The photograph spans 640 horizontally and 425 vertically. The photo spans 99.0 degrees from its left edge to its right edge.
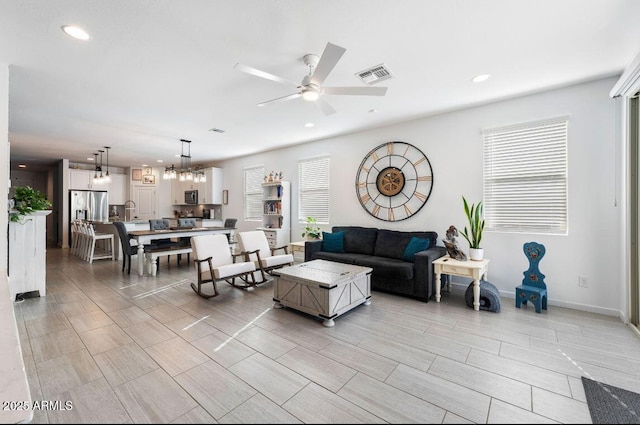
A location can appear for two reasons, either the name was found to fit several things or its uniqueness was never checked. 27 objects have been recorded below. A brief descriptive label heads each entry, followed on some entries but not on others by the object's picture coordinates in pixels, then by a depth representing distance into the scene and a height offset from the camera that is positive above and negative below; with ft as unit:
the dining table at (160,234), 16.20 -1.31
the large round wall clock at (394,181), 15.08 +1.89
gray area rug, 5.56 -4.15
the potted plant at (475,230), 12.15 -0.77
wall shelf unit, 21.25 +0.20
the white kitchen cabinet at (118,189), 30.42 +2.74
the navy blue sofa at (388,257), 12.13 -2.35
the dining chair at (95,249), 20.39 -2.68
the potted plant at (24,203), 11.39 +0.46
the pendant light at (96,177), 22.29 +3.02
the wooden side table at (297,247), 18.00 -2.22
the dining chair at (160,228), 18.31 -1.05
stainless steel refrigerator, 27.22 +0.91
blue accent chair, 11.03 -2.91
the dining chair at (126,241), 16.60 -1.73
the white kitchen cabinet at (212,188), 27.58 +2.63
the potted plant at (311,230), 18.58 -1.16
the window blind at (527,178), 11.57 +1.59
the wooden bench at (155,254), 16.28 -2.48
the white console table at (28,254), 11.55 -1.76
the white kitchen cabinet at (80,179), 27.22 +3.51
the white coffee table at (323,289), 9.80 -2.93
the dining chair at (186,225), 20.43 -0.91
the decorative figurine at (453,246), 12.21 -1.48
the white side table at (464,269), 11.07 -2.37
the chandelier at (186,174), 19.12 +2.84
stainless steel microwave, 29.19 +1.82
